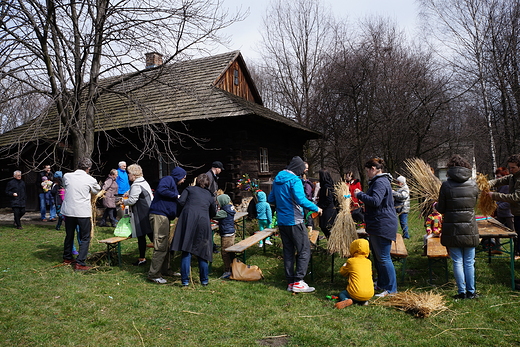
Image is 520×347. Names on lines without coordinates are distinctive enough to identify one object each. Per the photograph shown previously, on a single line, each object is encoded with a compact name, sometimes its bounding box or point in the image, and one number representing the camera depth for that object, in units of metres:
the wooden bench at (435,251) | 4.68
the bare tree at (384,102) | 17.45
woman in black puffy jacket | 4.17
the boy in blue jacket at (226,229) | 5.60
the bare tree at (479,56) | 15.12
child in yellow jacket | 4.17
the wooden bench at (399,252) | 4.80
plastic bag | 6.05
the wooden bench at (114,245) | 5.96
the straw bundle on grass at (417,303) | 3.84
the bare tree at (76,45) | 8.59
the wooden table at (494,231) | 4.42
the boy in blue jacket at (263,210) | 7.53
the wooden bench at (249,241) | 5.20
